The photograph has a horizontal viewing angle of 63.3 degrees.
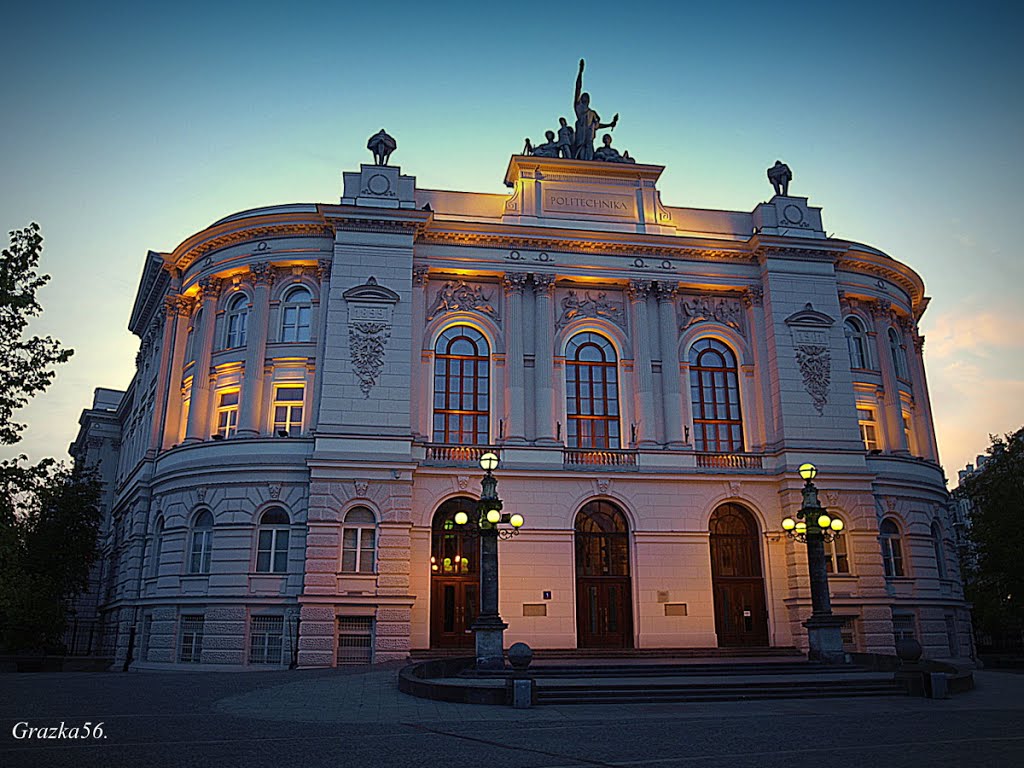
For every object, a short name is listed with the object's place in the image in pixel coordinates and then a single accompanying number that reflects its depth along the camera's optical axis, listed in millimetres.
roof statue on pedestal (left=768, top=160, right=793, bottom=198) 38188
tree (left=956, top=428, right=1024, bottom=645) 37438
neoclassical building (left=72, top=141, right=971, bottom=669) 30391
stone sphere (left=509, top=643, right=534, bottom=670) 17312
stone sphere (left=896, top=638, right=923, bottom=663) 19109
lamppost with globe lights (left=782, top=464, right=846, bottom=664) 24859
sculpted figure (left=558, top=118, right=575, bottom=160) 37156
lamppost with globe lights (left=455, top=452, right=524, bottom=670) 22016
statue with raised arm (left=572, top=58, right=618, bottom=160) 37000
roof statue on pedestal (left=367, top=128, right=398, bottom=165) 35375
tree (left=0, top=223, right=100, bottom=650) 20453
